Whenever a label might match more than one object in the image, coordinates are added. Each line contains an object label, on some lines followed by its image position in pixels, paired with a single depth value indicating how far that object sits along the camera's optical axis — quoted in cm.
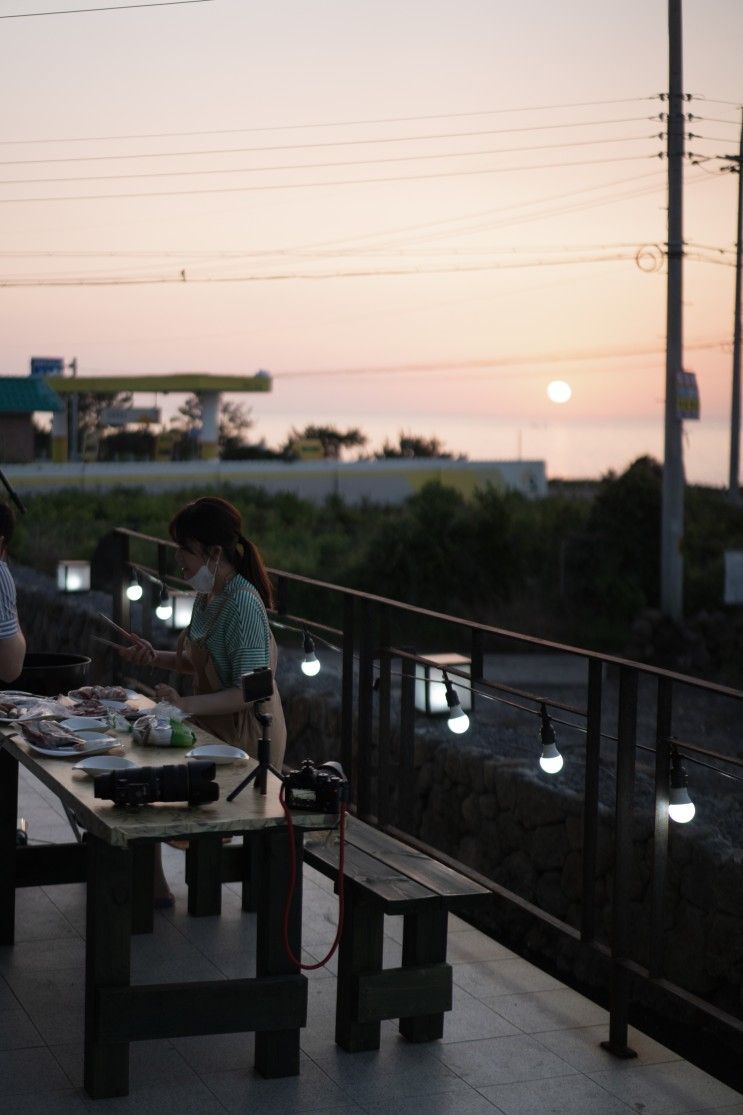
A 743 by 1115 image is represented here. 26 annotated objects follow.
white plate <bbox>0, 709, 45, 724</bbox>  390
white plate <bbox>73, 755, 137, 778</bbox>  338
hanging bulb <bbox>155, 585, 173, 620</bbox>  650
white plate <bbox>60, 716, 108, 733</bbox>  379
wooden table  311
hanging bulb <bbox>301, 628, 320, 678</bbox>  511
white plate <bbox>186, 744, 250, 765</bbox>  349
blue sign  5075
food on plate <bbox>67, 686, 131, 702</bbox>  419
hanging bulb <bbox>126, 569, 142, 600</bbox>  696
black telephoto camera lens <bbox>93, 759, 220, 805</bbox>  310
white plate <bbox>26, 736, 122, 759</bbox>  357
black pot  441
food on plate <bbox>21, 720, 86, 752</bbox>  362
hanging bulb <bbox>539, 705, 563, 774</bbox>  379
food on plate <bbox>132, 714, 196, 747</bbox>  368
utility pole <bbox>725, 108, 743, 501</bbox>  3105
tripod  323
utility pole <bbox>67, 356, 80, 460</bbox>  4859
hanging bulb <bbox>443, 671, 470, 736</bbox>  418
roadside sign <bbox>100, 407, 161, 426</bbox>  4925
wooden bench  350
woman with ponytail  407
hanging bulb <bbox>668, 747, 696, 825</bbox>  337
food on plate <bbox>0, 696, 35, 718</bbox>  401
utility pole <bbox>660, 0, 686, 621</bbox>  1939
